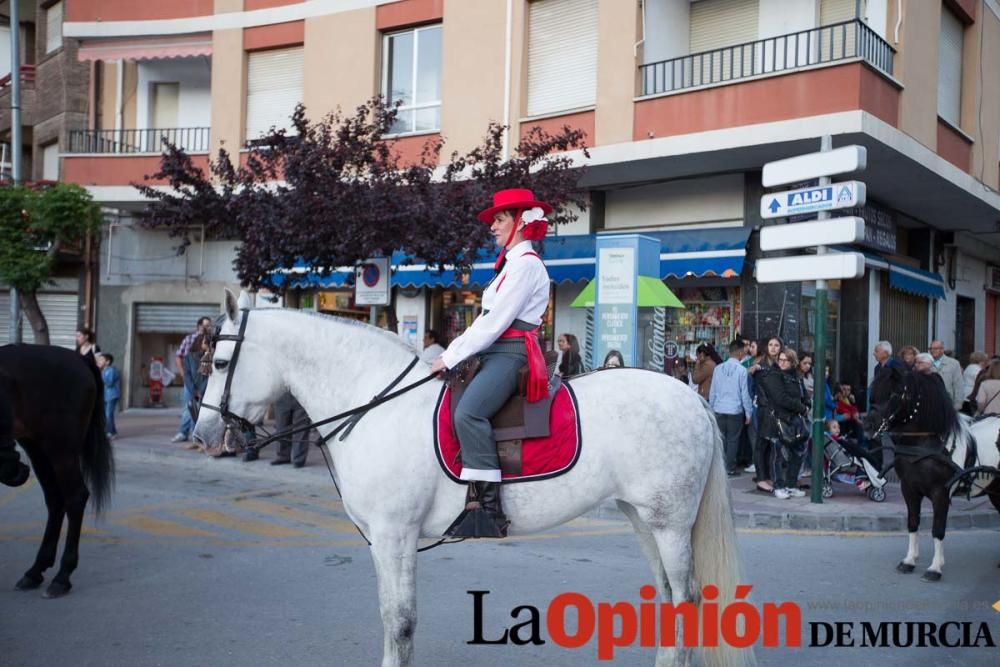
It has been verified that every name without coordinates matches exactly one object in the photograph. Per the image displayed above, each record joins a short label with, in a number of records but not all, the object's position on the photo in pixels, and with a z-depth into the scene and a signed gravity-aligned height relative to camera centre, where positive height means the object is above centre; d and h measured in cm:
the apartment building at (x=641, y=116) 1307 +423
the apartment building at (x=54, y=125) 2075 +568
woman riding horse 385 -6
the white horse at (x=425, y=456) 386 -53
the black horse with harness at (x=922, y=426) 664 -56
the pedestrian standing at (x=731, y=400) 1112 -65
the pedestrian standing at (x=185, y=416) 1308 -126
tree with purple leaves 1145 +215
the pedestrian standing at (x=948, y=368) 1258 -14
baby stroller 984 -138
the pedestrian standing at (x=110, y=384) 1398 -84
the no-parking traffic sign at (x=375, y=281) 1207 +94
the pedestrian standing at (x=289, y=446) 1131 -154
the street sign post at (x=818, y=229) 873 +142
